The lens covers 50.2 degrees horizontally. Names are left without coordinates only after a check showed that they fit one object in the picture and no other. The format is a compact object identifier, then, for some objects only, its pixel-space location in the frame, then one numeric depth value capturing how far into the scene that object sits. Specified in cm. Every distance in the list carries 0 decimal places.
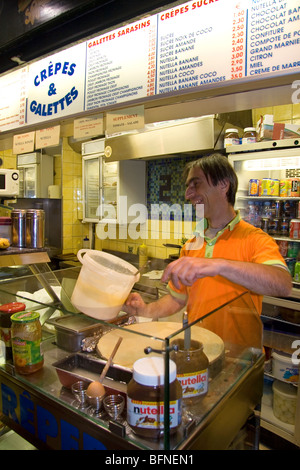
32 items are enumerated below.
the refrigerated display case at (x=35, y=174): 525
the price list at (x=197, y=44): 123
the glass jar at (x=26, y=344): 108
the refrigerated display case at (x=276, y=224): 254
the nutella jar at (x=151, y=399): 71
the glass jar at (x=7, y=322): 122
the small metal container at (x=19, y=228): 182
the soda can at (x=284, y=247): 280
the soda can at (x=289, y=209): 283
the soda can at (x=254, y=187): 292
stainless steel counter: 76
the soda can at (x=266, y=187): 281
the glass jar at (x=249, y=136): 274
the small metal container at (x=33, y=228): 182
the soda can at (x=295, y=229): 264
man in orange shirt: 108
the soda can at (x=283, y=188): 272
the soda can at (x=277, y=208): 289
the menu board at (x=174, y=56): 115
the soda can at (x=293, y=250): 278
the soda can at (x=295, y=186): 267
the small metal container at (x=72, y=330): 112
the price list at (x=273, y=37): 111
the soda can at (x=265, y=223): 292
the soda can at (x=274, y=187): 277
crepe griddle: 83
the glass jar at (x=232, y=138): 278
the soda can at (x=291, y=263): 274
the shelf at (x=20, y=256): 166
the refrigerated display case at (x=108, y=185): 397
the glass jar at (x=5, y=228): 191
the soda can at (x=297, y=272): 261
